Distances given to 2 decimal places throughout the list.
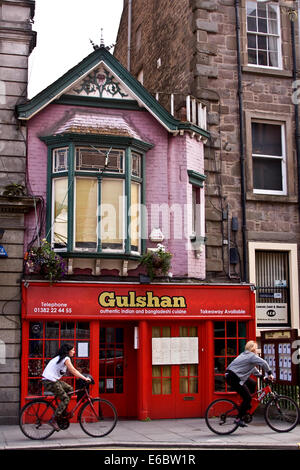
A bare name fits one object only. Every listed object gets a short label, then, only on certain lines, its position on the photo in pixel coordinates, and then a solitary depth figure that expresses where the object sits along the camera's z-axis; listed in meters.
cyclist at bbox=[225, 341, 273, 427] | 13.31
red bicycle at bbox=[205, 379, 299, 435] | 13.20
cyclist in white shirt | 12.44
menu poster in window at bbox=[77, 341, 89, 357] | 15.57
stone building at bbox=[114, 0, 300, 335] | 17.67
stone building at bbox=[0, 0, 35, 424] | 14.91
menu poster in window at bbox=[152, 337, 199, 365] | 16.23
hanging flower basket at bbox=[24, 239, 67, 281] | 14.95
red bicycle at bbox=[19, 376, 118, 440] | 12.41
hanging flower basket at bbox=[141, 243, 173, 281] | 15.80
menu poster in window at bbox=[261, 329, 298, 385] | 15.48
